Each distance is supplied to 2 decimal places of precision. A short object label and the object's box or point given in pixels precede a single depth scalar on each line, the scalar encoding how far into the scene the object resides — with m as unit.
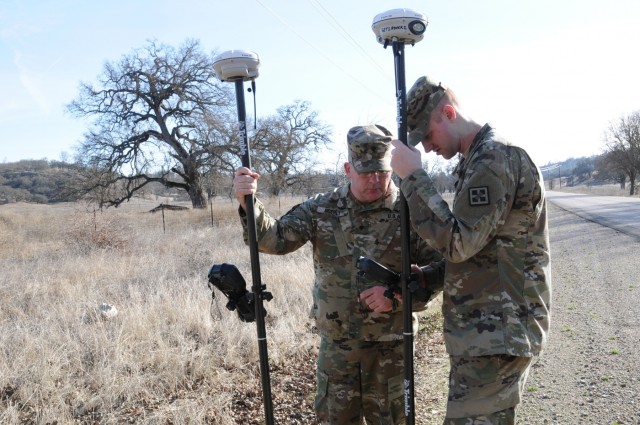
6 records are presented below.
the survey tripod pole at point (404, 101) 2.30
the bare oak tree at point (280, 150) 32.72
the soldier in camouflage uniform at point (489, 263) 1.96
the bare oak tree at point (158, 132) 31.62
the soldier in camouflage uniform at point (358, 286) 2.98
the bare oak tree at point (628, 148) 55.31
